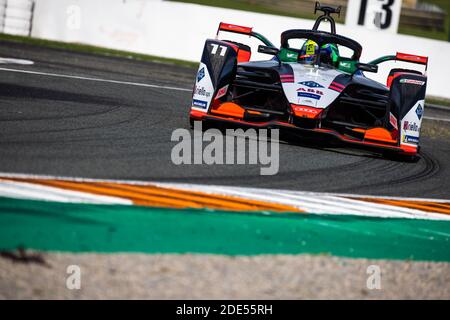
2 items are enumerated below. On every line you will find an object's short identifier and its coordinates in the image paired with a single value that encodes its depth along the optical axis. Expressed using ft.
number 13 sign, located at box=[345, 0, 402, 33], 113.60
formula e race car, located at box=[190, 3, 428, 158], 48.21
